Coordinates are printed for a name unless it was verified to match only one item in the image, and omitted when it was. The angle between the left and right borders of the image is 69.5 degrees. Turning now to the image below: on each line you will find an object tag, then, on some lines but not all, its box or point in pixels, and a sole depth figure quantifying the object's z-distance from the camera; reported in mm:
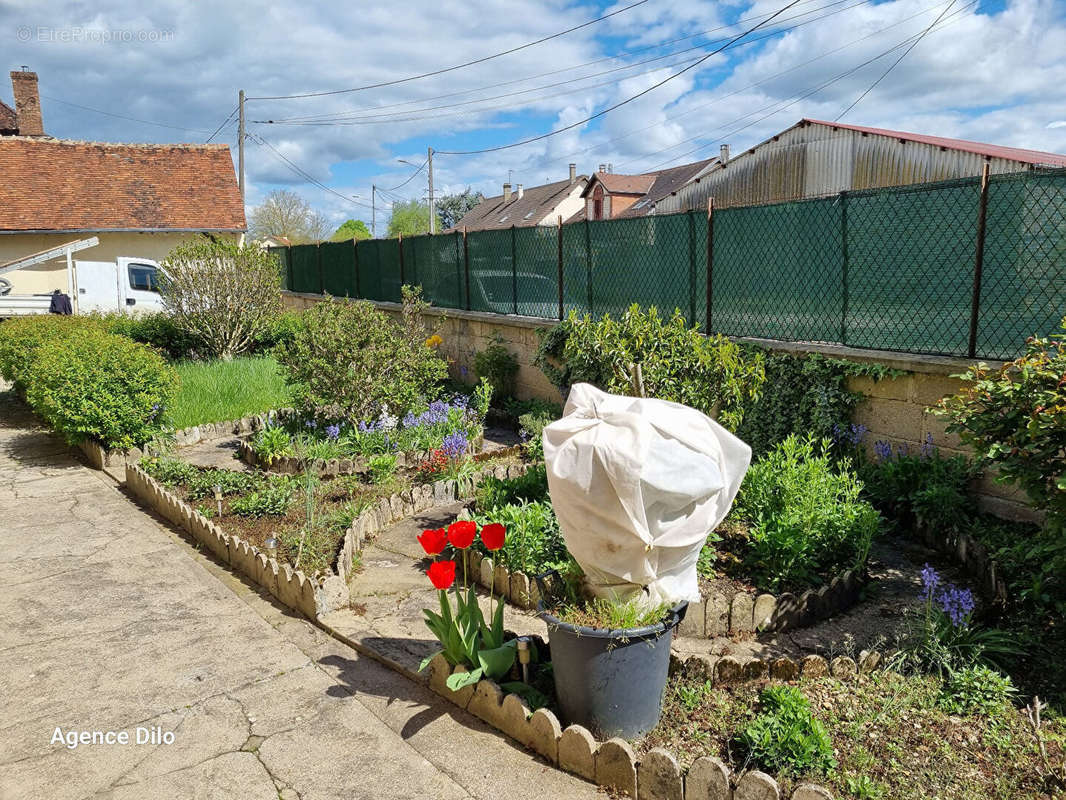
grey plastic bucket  3119
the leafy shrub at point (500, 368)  10516
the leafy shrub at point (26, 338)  10680
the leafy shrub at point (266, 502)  6215
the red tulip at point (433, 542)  3436
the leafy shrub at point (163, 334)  14203
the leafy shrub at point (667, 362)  5426
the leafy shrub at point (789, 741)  2908
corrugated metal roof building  15152
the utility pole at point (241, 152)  29047
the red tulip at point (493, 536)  3496
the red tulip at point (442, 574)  3389
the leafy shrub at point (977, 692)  3252
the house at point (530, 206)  48594
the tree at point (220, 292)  13477
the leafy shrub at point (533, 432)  7449
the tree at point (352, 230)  64938
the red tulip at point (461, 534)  3426
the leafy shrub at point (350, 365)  8234
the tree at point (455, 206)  84688
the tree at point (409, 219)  73500
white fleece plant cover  2990
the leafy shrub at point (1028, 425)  3545
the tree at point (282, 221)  60081
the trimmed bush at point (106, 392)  8109
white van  22141
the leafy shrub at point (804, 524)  4516
